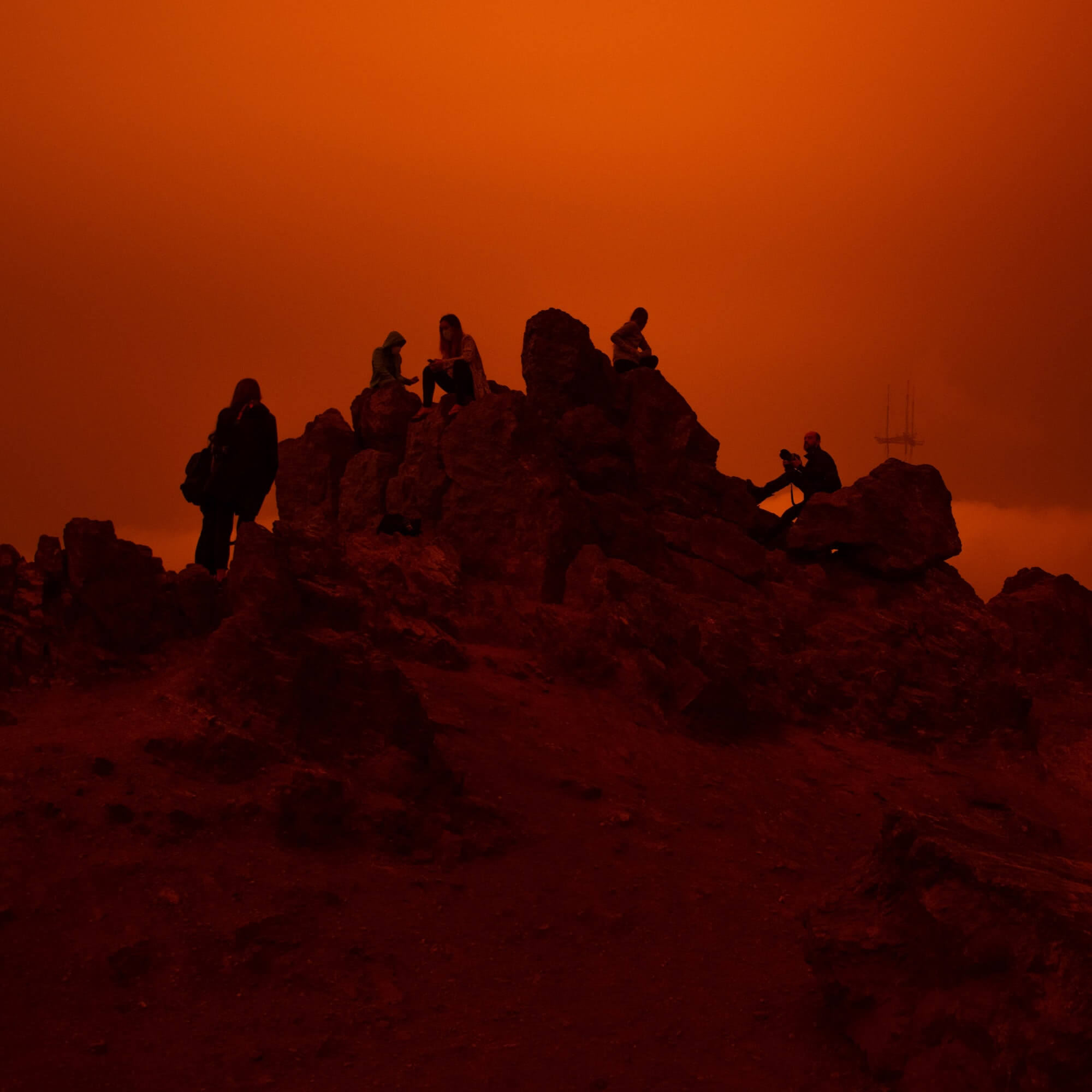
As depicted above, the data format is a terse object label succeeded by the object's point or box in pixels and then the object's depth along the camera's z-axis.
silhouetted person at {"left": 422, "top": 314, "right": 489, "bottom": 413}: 15.02
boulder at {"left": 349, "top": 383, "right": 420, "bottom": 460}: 16.36
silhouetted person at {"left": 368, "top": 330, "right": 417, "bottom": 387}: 17.00
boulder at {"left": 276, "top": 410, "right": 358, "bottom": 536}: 17.00
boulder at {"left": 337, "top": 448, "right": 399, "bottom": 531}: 15.58
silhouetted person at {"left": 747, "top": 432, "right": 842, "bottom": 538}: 17.05
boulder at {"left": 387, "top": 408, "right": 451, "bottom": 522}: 14.11
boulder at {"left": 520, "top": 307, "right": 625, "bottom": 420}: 15.73
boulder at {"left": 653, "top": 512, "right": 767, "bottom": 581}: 14.95
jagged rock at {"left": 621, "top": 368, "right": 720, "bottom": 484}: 16.12
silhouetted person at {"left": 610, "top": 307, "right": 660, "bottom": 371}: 17.56
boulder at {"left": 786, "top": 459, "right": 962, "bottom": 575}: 15.78
